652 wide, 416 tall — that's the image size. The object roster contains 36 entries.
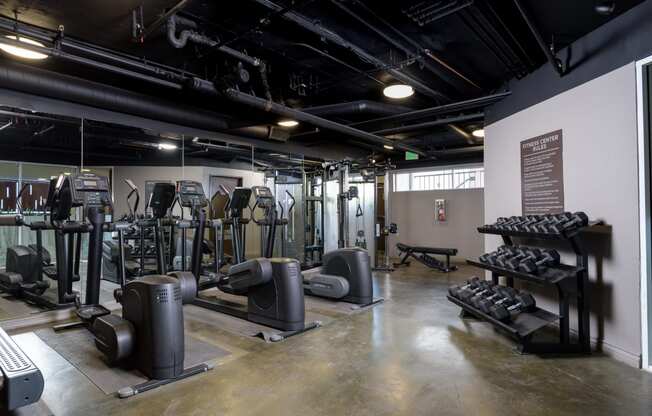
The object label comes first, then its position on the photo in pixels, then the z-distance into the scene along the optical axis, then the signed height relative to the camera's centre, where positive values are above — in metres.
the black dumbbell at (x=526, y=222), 3.65 -0.13
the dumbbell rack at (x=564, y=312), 3.16 -0.92
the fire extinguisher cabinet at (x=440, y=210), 9.10 +0.01
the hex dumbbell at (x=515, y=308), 3.48 -0.97
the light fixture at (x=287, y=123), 6.11 +1.55
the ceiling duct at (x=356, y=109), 5.49 +1.62
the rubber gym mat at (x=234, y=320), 3.80 -1.27
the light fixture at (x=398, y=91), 4.85 +1.66
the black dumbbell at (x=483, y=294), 3.89 -0.92
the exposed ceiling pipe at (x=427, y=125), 5.71 +1.51
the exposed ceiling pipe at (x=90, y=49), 2.98 +1.57
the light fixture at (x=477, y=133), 6.65 +1.45
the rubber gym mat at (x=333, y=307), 4.67 -1.30
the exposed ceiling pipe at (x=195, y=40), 3.14 +1.64
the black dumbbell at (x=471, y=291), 4.07 -0.93
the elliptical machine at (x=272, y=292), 3.79 -0.87
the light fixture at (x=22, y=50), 3.05 +1.51
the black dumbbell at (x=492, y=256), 3.98 -0.52
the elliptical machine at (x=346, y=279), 5.02 -0.96
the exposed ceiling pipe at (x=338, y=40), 3.09 +1.67
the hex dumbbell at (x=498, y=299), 3.66 -0.92
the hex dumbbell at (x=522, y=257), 3.56 -0.48
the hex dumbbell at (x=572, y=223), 3.07 -0.12
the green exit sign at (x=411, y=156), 8.39 +1.28
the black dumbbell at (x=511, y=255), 3.69 -0.48
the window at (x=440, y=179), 8.94 +0.82
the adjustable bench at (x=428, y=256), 7.72 -1.02
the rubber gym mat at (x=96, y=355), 2.71 -1.24
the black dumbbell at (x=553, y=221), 3.24 -0.11
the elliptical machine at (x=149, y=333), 2.70 -0.92
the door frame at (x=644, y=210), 2.89 -0.02
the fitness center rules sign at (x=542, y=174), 3.84 +0.39
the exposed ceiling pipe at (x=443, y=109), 4.93 +1.54
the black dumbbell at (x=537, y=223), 3.46 -0.14
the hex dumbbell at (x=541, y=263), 3.38 -0.51
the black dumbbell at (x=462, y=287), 4.28 -0.94
